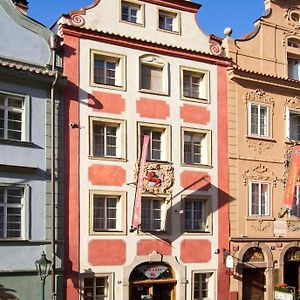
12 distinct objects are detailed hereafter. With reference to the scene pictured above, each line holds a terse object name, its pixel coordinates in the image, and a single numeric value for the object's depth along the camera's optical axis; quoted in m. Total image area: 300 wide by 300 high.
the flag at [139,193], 20.30
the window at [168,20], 23.18
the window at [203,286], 22.50
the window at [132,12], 22.33
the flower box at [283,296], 22.62
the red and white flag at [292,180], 24.08
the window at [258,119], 24.45
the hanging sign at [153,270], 21.38
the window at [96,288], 20.11
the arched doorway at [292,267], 25.05
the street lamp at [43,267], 18.56
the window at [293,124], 25.50
